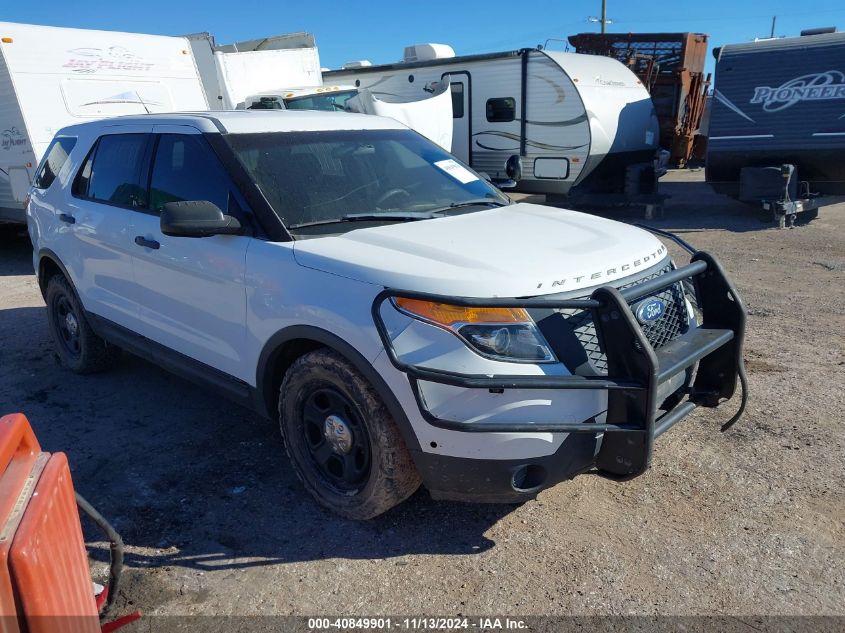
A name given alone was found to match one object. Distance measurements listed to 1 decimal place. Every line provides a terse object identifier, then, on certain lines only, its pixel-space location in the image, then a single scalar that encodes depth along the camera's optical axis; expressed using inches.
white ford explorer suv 106.6
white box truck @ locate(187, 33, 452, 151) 476.7
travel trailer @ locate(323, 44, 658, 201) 476.1
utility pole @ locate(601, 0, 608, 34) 1600.6
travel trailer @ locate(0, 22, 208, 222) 360.2
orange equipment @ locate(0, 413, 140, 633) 61.5
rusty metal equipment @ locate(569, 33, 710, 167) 627.5
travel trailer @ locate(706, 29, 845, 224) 427.8
